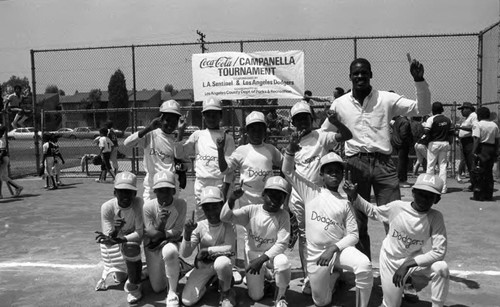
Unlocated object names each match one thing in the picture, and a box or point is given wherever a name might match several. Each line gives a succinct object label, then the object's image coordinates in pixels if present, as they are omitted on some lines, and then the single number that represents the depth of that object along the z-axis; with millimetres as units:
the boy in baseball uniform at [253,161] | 4668
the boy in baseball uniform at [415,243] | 3693
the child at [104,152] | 12703
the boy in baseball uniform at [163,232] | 4273
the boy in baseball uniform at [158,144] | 5227
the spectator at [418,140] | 11617
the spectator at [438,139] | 10109
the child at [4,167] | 10477
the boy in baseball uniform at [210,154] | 5047
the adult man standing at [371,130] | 4430
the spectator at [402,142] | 10925
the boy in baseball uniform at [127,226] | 4379
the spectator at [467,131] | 11047
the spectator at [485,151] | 9039
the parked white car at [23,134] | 41281
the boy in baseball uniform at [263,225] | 4254
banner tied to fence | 11852
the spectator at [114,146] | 13383
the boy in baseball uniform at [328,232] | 3922
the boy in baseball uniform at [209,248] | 4160
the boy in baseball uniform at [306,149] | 4566
